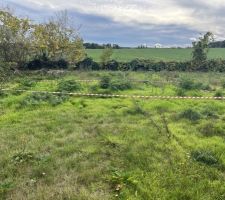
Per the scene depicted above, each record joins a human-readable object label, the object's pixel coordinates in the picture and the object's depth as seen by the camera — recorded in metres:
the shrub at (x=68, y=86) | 9.87
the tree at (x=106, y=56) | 23.35
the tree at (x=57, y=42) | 20.37
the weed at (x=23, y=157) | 4.10
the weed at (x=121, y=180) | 3.36
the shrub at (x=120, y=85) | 10.46
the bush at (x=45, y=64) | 19.97
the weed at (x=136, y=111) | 6.92
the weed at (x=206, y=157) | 4.12
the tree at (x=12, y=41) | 18.47
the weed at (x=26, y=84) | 10.75
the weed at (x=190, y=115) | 6.46
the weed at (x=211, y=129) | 5.47
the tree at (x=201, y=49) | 21.92
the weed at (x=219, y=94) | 9.67
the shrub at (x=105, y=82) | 10.53
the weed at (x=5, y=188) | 3.26
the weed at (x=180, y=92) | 9.63
